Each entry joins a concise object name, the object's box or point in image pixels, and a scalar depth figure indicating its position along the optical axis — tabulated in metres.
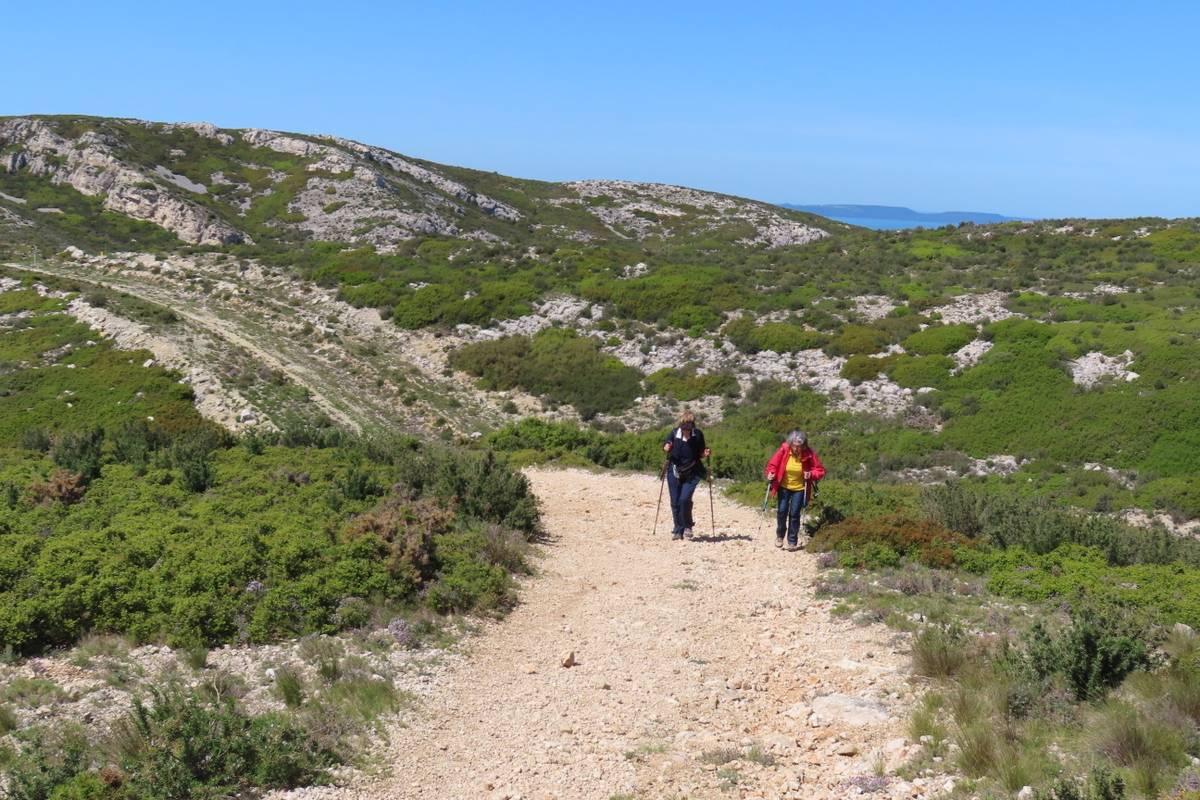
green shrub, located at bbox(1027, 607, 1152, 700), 7.31
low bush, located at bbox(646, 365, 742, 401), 32.59
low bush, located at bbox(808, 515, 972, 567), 12.75
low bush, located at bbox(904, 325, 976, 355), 32.75
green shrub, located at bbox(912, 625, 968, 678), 8.23
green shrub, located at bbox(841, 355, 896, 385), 31.53
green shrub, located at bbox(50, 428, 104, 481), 15.09
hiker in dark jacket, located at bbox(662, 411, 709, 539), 15.15
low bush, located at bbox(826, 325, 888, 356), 33.72
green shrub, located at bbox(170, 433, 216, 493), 14.71
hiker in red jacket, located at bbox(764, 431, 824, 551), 14.23
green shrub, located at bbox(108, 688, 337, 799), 6.20
